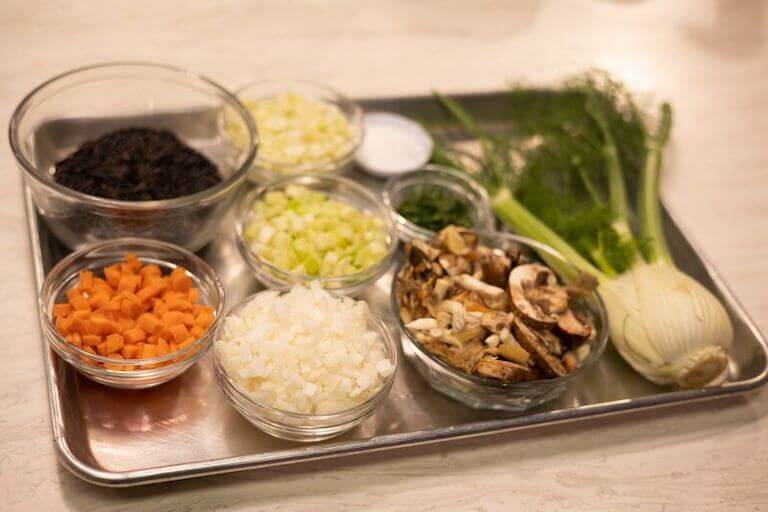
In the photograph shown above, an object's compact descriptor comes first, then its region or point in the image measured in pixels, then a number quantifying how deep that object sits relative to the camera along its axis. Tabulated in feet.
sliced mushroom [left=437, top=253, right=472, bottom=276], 2.91
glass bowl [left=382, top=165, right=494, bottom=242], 3.15
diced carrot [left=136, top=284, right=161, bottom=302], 2.74
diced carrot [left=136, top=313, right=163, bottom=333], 2.70
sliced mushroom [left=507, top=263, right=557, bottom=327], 2.83
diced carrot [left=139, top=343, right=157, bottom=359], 2.66
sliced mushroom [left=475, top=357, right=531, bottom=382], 2.73
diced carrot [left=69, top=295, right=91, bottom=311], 2.70
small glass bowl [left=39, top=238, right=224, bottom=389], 2.63
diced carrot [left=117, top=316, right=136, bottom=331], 2.70
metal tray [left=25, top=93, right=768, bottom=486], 2.62
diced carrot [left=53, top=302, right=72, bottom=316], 2.69
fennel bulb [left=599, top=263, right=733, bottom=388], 2.92
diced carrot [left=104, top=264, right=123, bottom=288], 2.77
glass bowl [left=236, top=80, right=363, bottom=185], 3.15
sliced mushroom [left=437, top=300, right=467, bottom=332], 2.79
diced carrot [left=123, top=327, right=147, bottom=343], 2.68
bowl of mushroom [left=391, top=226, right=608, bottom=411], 2.76
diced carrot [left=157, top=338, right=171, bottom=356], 2.68
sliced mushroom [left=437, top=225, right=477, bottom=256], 2.94
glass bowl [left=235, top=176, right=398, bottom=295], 2.90
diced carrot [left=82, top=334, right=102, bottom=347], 2.65
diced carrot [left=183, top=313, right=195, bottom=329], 2.73
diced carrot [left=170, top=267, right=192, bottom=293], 2.79
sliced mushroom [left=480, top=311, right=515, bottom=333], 2.79
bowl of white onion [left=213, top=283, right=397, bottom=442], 2.62
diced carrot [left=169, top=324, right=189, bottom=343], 2.70
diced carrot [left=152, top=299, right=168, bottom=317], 2.73
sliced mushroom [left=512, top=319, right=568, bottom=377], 2.77
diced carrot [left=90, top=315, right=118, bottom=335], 2.66
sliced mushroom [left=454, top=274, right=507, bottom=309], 2.88
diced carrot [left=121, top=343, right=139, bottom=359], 2.66
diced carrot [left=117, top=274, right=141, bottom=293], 2.75
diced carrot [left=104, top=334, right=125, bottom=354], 2.66
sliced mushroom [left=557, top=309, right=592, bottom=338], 2.85
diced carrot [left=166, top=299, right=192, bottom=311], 2.74
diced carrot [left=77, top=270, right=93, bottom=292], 2.75
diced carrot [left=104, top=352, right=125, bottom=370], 2.63
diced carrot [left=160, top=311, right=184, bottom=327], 2.71
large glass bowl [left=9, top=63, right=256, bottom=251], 2.82
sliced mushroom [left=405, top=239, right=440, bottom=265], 2.92
